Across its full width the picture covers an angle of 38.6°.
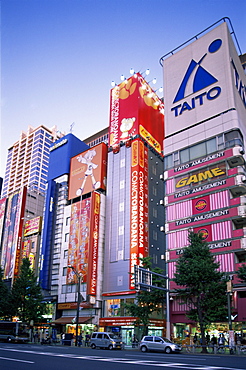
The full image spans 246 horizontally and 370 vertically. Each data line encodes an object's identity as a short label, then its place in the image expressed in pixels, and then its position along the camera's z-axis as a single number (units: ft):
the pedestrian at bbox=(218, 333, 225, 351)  116.84
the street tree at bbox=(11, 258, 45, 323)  177.78
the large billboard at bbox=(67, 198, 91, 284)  208.13
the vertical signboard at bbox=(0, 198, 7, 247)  301.92
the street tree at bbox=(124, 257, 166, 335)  144.77
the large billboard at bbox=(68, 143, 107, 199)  231.50
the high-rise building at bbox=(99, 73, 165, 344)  193.98
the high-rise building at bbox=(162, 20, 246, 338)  146.82
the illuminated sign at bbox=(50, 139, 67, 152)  269.64
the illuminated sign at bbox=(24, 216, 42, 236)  266.36
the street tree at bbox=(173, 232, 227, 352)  119.34
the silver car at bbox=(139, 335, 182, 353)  99.96
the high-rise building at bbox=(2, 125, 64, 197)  568.82
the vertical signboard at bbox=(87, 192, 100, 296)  198.32
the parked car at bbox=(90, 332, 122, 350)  117.19
